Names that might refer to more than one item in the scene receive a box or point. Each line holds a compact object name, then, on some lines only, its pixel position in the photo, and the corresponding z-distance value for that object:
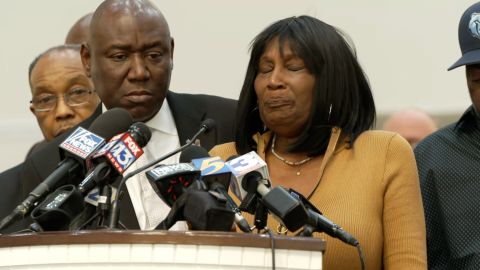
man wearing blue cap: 7.13
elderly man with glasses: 9.10
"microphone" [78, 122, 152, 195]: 5.21
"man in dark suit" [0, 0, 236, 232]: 7.34
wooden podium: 4.78
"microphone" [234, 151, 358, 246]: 5.00
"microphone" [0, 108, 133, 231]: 5.19
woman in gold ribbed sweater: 6.29
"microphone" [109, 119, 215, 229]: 5.18
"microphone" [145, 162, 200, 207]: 5.08
